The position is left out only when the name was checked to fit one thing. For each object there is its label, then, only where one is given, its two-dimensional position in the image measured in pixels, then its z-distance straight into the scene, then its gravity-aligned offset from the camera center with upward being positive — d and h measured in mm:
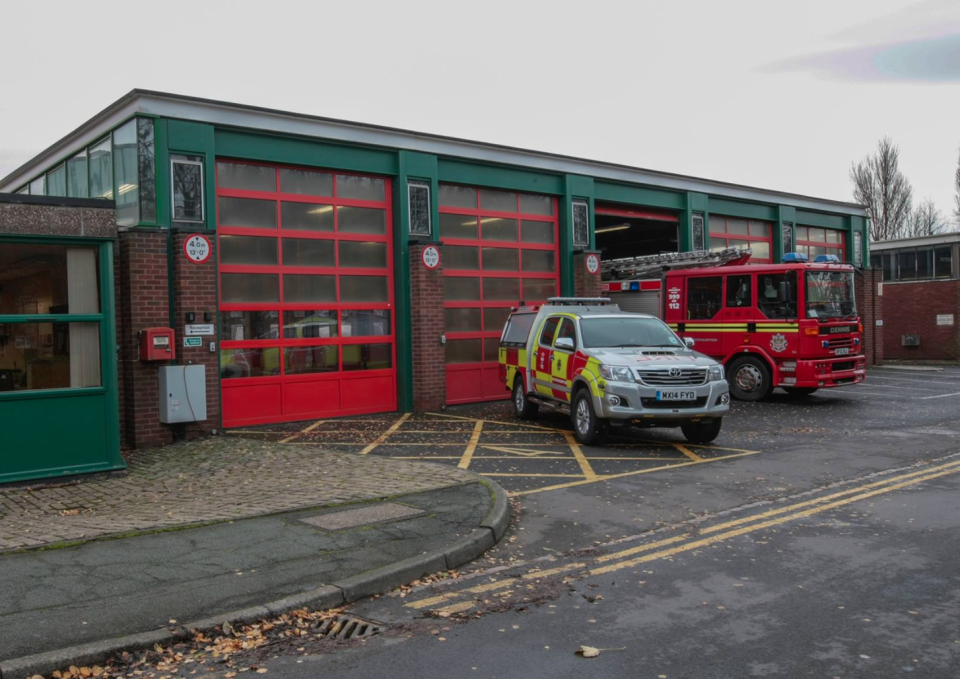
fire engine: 16984 +122
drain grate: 5066 -1813
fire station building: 12945 +1504
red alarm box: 12516 -59
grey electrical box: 12828 -836
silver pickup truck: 11750 -686
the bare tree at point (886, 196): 57406 +8580
